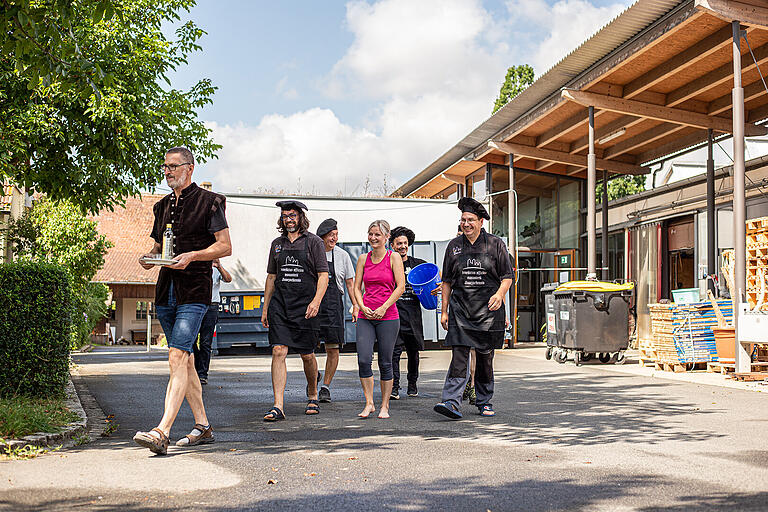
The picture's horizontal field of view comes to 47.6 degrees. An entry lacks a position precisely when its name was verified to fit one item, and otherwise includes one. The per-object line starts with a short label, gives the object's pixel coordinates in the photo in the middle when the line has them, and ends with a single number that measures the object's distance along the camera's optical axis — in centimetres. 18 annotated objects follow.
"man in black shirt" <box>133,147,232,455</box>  591
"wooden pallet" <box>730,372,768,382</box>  1148
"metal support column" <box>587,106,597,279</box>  1831
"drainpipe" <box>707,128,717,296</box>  1894
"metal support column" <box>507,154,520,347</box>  2420
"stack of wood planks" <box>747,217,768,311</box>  1276
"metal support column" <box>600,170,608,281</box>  2387
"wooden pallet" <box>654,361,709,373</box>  1374
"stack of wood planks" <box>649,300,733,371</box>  1362
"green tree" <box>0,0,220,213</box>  1053
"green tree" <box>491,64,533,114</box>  3634
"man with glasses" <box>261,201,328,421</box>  767
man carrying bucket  948
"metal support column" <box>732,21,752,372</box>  1220
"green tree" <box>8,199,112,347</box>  1872
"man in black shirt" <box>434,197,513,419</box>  788
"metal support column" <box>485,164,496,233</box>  2623
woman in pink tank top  802
